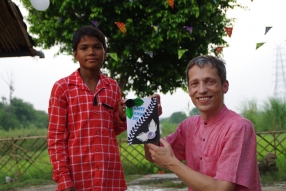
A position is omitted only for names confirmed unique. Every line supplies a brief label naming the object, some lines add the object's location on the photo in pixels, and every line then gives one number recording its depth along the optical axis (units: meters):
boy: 2.10
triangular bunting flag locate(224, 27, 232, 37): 12.18
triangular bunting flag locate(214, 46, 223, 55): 12.39
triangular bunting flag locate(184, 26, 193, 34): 11.91
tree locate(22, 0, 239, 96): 11.62
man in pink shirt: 1.44
